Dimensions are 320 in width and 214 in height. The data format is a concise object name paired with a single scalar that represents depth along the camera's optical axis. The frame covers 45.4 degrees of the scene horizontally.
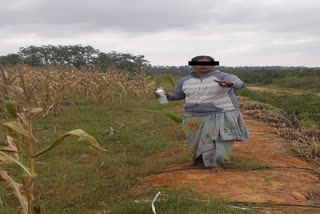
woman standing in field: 4.11
